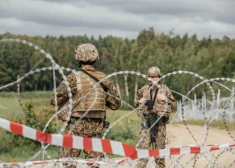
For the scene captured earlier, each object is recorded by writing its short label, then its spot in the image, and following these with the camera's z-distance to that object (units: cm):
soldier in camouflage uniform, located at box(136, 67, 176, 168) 1052
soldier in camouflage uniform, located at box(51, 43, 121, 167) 813
